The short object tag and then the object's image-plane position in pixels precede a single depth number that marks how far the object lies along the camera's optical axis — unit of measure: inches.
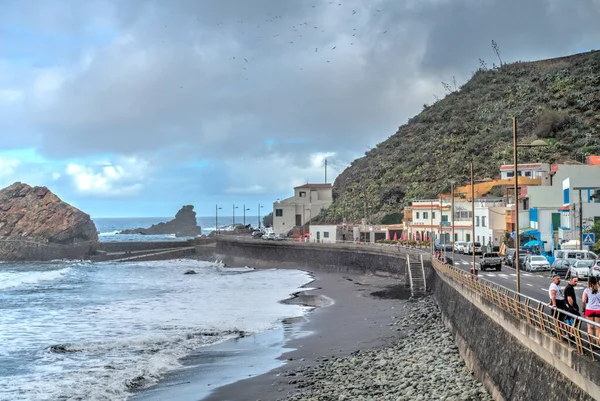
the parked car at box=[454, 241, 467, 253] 2765.7
